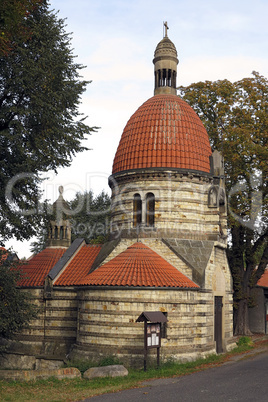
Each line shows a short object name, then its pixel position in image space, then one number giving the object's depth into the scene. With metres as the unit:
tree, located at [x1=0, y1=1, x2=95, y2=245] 18.31
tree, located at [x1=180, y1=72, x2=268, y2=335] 30.80
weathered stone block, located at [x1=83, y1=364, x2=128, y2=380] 18.06
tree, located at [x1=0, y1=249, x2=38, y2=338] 18.16
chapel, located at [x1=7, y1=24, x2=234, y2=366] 21.53
